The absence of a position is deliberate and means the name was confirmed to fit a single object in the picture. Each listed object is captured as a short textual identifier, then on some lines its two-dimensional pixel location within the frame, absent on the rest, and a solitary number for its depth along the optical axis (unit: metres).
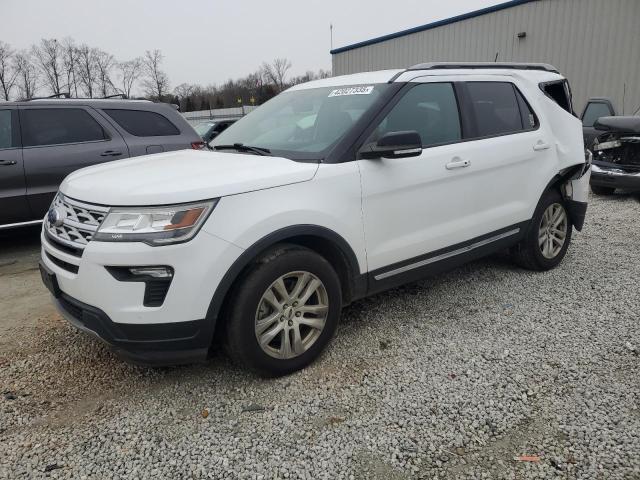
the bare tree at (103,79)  62.41
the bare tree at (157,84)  67.50
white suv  2.54
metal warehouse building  14.57
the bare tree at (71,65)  66.88
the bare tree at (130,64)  72.06
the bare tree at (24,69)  62.19
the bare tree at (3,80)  61.63
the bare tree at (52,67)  64.56
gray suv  5.53
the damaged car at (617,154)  7.91
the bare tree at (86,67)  67.19
